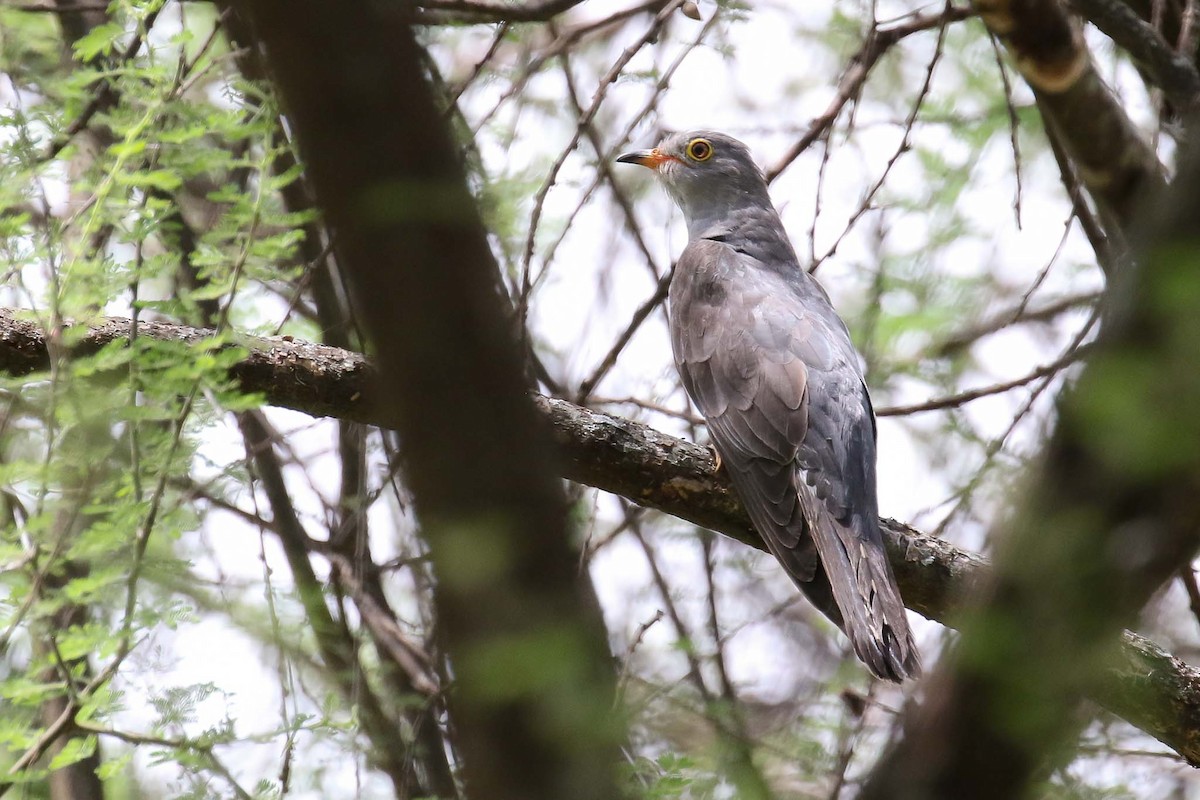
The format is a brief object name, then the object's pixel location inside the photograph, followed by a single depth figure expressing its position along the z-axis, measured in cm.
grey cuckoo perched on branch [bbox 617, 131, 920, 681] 839
